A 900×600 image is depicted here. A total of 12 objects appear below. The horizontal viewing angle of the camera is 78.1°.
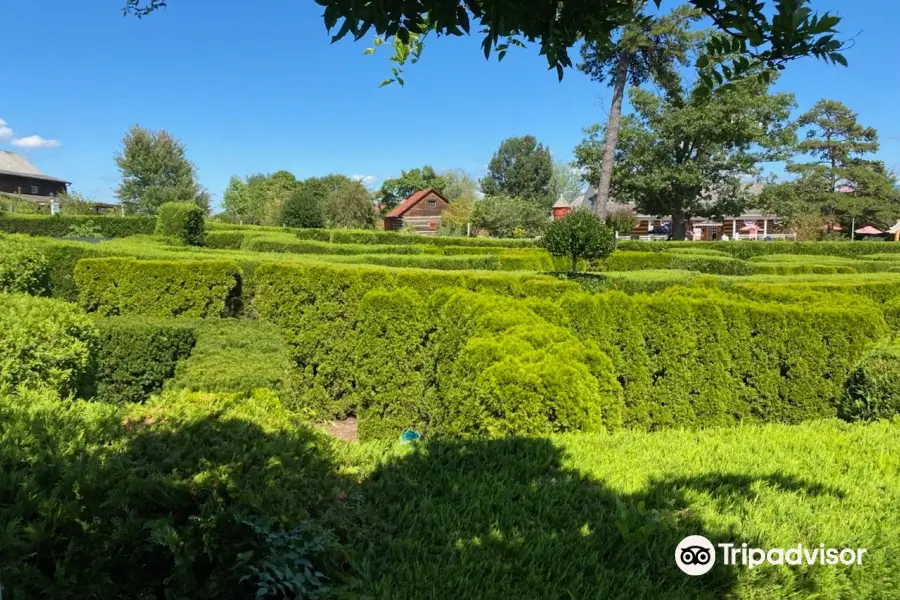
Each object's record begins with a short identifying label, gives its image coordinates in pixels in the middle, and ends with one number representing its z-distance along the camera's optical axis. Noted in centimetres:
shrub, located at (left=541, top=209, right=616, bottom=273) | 1128
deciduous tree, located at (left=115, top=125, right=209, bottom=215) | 4972
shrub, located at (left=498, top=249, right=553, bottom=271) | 1382
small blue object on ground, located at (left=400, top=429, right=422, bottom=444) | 534
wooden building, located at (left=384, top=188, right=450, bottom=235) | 6575
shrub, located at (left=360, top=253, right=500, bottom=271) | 1045
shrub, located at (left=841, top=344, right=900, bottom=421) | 480
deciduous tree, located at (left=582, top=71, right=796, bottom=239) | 3014
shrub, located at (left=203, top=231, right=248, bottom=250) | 2083
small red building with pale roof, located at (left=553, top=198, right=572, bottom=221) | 4978
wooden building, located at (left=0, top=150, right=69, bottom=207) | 5453
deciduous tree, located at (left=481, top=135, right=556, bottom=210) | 8219
